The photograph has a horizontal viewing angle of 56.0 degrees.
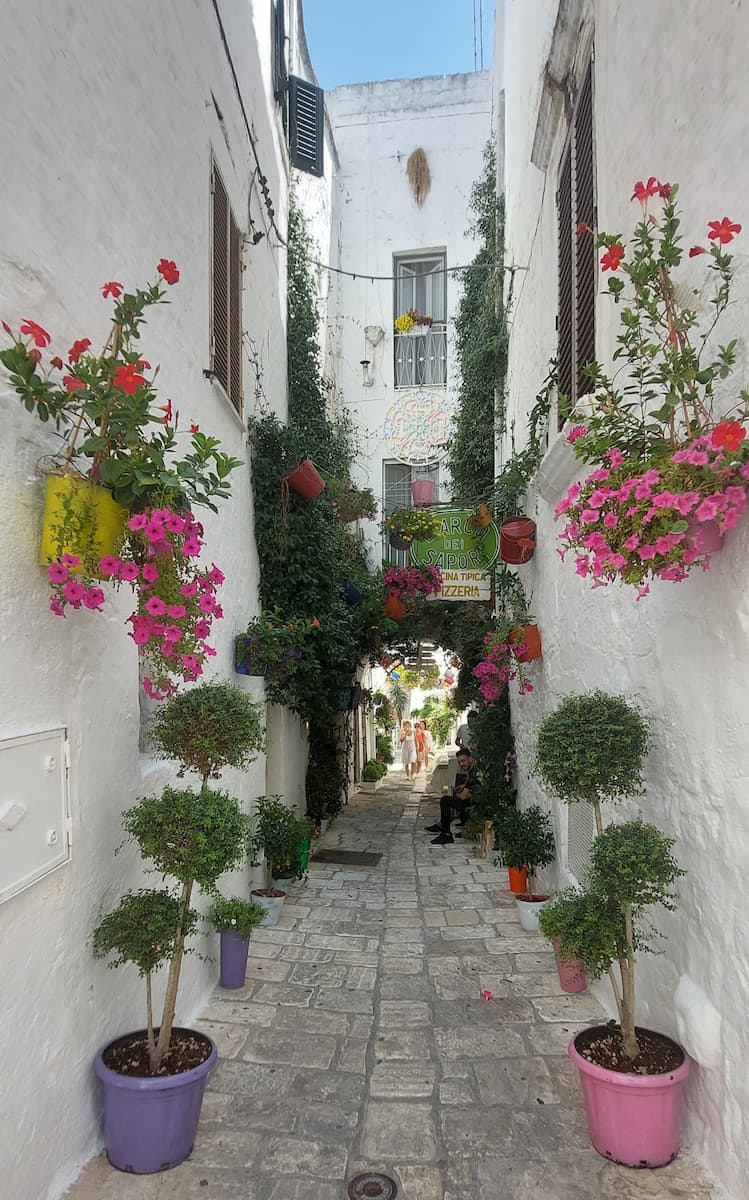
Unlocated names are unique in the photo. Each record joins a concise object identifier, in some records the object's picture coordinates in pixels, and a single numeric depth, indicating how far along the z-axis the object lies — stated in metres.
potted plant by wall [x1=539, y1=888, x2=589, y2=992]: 2.96
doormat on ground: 8.46
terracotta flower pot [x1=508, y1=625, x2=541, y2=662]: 6.47
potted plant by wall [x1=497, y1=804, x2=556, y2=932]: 5.73
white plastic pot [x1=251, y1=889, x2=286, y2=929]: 5.84
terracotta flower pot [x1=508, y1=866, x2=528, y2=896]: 6.52
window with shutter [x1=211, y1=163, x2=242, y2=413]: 5.24
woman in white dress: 18.94
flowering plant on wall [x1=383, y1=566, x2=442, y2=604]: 9.60
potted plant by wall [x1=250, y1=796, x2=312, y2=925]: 6.00
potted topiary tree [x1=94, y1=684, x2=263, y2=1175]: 2.78
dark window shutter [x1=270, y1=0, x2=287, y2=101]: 7.46
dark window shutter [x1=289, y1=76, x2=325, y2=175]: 8.41
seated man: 9.71
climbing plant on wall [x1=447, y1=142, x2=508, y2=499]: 9.67
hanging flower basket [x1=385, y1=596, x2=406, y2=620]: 9.79
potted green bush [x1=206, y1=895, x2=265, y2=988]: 4.07
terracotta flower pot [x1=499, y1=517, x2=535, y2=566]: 6.76
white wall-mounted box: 2.30
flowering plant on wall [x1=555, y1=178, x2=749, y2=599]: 2.12
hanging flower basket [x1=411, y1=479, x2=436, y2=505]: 10.95
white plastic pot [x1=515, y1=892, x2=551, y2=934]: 5.62
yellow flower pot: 2.35
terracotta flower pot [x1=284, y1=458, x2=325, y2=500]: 6.50
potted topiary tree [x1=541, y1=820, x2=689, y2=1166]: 2.74
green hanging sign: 9.45
